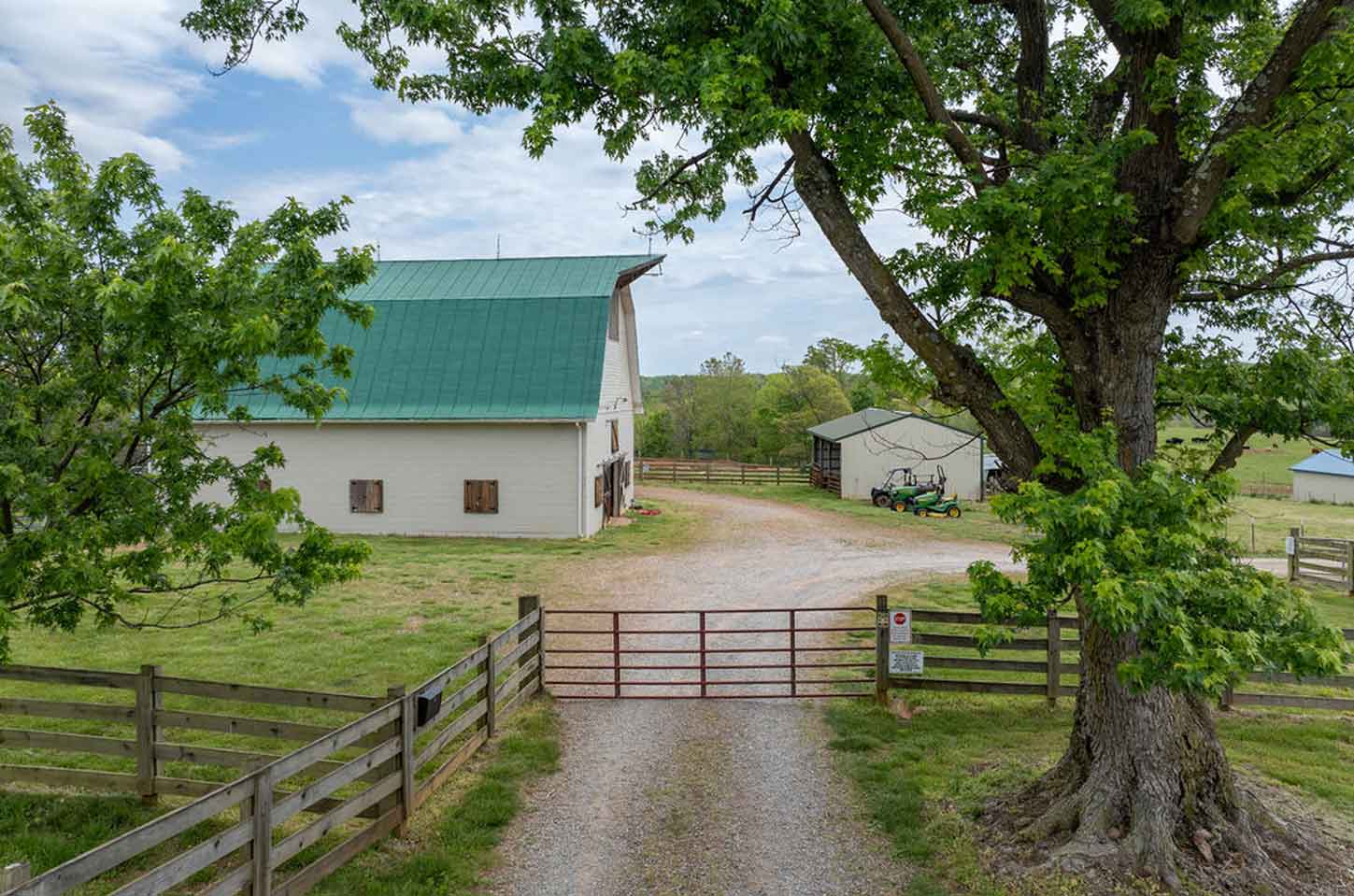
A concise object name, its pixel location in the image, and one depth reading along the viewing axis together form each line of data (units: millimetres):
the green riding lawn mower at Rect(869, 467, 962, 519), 28484
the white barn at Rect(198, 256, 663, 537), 22656
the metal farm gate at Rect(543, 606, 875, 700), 10623
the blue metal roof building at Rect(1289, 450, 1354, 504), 39281
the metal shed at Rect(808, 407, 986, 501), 31891
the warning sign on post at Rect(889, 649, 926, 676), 9820
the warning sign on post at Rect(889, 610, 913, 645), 9797
